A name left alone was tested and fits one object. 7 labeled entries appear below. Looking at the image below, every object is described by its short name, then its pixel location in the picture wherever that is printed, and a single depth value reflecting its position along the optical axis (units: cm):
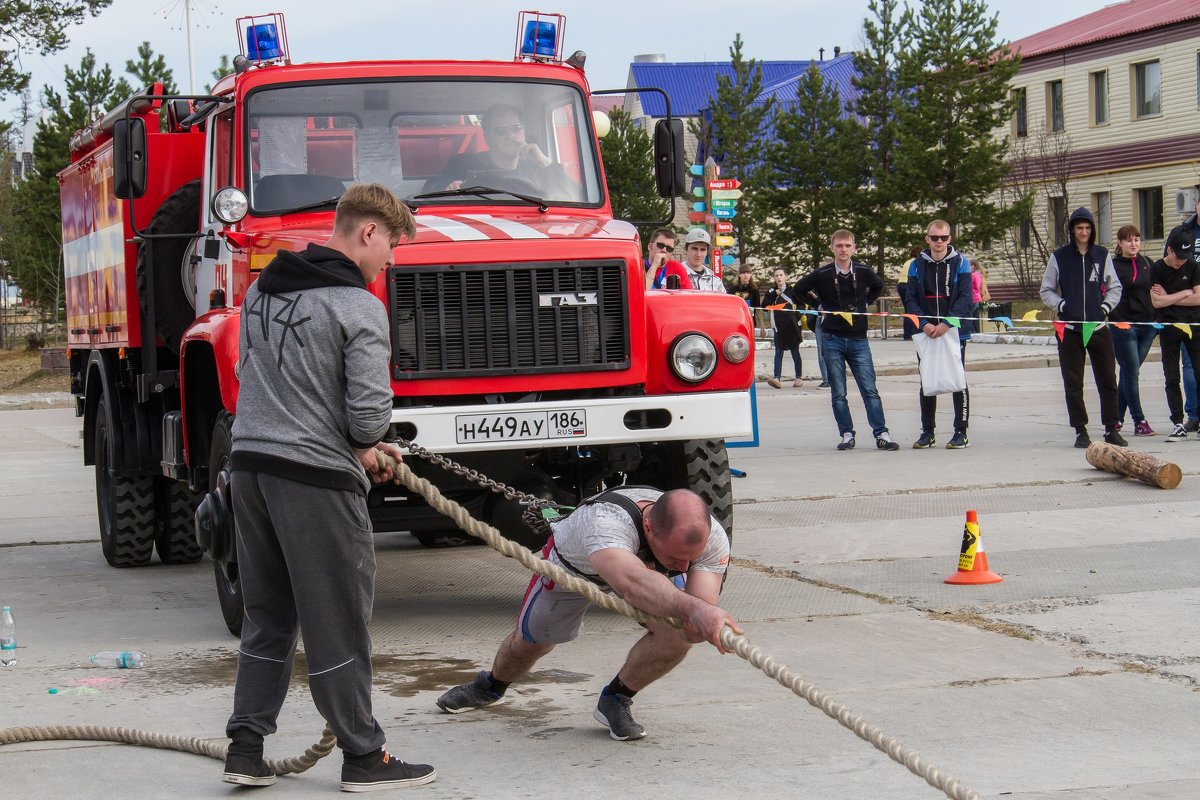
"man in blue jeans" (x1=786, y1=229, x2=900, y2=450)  1445
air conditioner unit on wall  4484
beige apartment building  4884
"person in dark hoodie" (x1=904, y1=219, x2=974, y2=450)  1423
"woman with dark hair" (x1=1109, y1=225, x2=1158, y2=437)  1449
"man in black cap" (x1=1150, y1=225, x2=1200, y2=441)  1434
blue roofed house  7831
